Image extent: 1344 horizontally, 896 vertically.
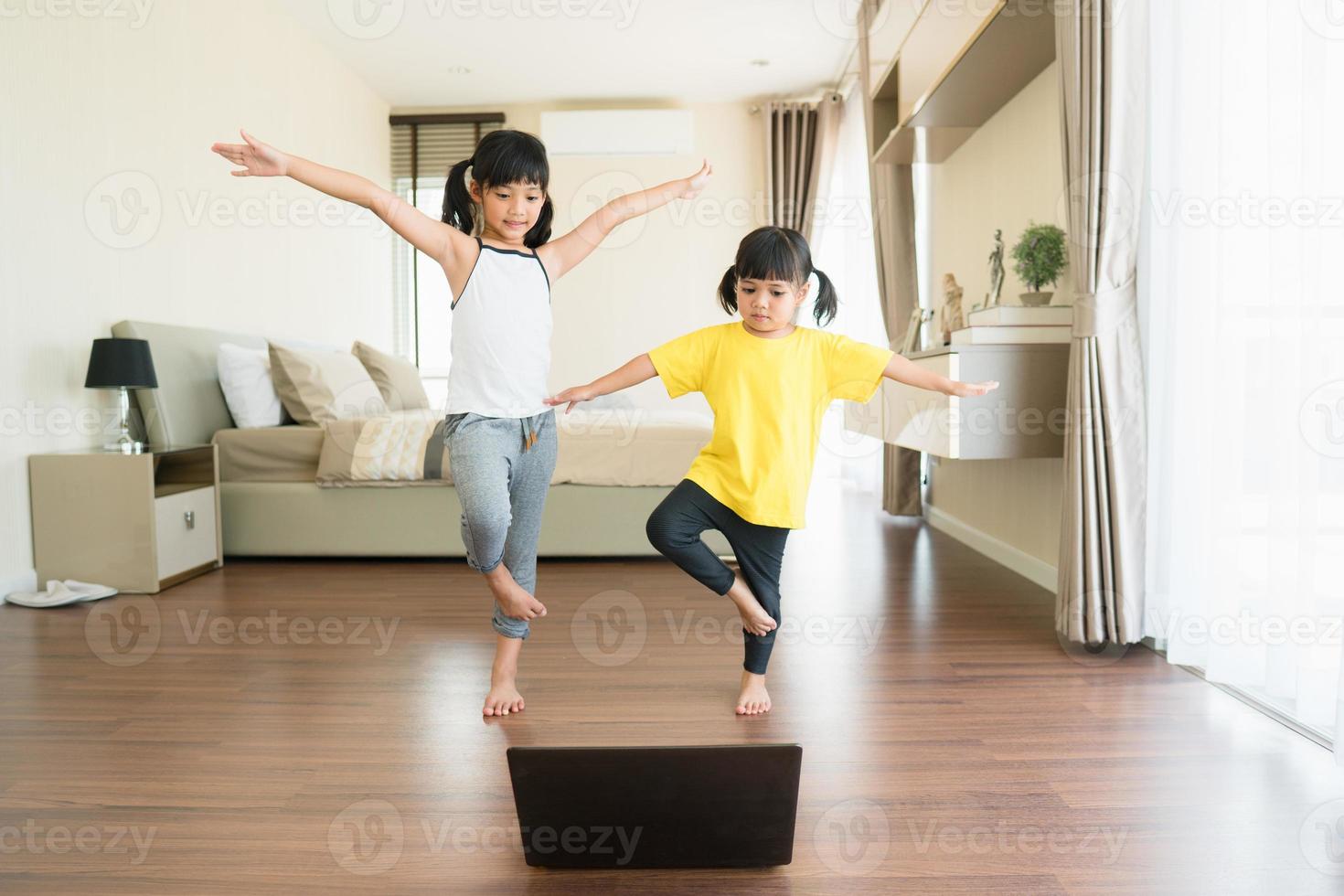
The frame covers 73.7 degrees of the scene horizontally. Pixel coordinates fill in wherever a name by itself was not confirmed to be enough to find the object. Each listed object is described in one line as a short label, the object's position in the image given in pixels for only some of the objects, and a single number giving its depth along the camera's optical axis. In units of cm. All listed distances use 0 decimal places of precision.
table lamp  312
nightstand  310
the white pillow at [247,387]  384
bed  357
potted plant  288
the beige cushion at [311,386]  390
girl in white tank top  179
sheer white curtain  177
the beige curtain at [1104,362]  228
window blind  644
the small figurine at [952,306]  373
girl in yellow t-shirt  186
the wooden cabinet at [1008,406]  268
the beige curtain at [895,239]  456
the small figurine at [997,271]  329
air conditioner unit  617
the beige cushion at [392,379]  472
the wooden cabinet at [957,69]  274
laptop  129
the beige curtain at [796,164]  629
